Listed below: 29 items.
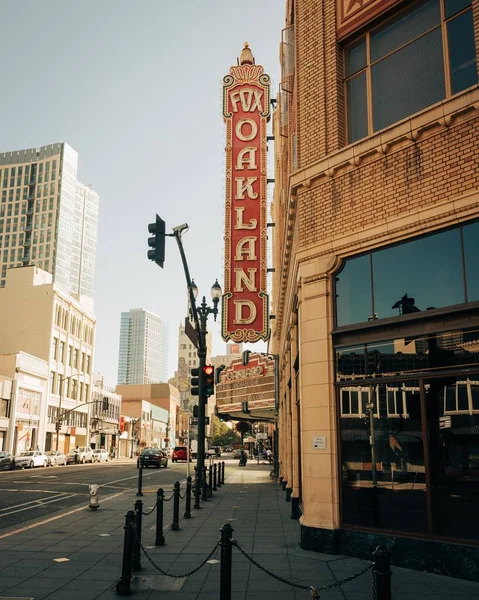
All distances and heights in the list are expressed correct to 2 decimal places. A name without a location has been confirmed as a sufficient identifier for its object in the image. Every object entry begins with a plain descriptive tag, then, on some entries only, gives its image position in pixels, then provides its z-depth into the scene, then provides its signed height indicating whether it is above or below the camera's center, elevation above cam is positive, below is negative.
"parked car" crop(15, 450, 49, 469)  47.06 -2.17
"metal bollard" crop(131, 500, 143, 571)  8.95 -1.70
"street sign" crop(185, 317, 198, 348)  18.41 +3.22
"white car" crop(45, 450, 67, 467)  53.19 -2.32
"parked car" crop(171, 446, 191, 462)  64.25 -2.09
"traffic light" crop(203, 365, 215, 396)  20.14 +1.83
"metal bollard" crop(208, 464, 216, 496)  21.92 -1.80
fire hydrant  17.22 -1.87
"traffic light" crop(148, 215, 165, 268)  15.67 +5.00
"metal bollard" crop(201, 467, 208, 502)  19.94 -1.80
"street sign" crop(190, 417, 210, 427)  21.86 +0.46
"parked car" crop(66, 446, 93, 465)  60.61 -2.38
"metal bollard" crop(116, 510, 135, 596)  7.68 -1.70
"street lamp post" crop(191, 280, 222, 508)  19.66 +1.53
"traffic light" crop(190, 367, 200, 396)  20.48 +1.78
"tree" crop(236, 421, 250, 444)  60.21 +0.77
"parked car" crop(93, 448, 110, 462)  67.34 -2.59
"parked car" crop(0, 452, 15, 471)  44.23 -2.16
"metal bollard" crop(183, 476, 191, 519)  15.07 -1.79
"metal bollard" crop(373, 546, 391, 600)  5.02 -1.16
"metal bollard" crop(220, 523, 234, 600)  6.60 -1.42
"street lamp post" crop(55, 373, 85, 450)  67.75 +2.72
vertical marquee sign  18.86 +6.73
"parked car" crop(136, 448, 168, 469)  46.88 -1.92
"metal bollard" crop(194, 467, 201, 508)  17.52 -1.81
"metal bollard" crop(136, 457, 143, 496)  21.21 -1.88
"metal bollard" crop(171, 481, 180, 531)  13.02 -1.71
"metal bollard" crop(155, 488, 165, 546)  11.12 -1.68
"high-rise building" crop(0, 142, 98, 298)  152.88 +58.15
